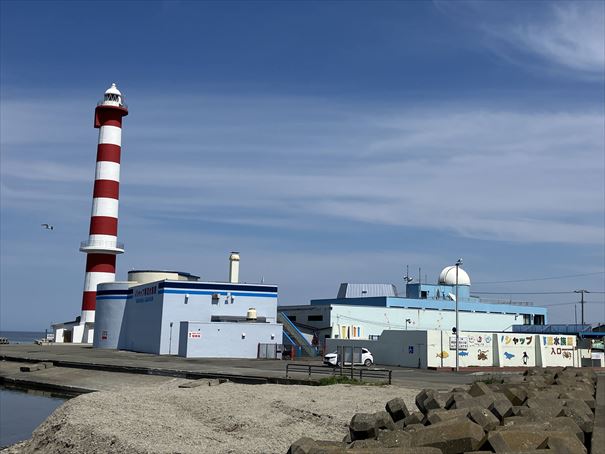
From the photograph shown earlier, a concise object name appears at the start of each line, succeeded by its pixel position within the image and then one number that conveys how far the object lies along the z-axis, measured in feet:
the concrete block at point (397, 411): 52.13
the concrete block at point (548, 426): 33.22
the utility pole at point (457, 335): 144.11
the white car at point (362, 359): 147.74
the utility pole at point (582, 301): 298.35
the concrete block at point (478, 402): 47.37
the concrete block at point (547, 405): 43.94
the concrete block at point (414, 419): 47.90
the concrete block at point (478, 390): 54.08
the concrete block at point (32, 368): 137.59
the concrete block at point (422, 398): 55.31
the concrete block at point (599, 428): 35.08
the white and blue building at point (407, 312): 217.15
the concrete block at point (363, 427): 44.37
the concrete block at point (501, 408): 43.21
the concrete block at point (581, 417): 41.06
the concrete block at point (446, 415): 39.68
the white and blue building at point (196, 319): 174.19
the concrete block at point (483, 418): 38.17
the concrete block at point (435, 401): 53.21
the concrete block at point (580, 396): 55.21
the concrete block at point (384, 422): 44.73
